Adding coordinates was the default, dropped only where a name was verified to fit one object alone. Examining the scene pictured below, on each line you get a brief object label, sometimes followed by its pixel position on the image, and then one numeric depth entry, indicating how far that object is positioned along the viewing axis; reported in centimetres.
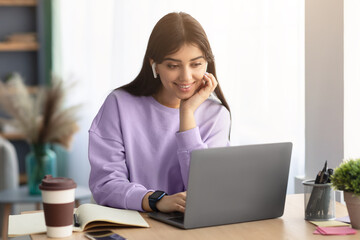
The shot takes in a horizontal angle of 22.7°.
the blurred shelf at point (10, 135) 595
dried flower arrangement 407
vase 400
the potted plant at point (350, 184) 222
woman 258
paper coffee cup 215
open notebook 223
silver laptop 222
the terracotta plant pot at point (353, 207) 224
